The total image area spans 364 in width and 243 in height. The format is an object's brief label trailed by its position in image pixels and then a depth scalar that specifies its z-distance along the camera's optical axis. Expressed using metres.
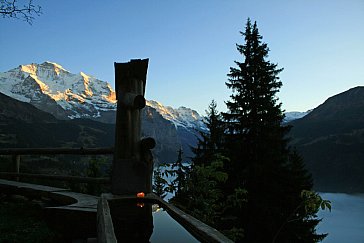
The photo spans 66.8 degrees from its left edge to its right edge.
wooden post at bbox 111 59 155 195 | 4.20
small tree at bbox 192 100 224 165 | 16.53
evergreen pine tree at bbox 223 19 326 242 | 13.20
